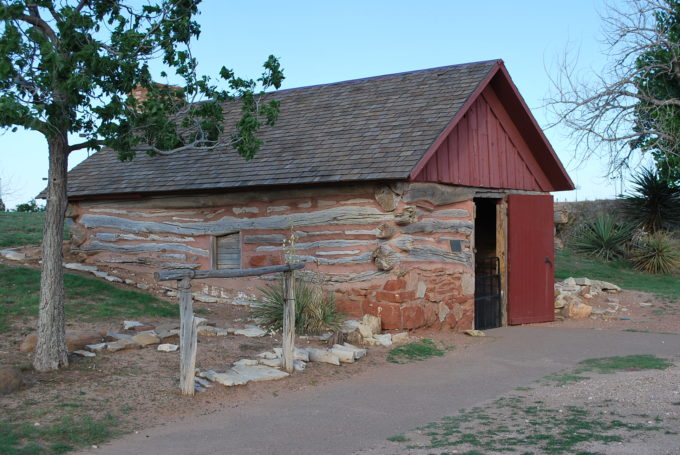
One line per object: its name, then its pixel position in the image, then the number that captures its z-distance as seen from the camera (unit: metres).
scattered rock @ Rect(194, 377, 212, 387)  8.08
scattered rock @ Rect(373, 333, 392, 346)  10.73
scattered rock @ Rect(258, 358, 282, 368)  9.00
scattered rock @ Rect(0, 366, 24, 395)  7.25
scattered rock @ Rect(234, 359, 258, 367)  8.91
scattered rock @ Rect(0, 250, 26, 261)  15.10
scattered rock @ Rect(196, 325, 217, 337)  10.46
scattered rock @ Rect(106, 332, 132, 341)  9.72
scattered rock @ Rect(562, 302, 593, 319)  15.05
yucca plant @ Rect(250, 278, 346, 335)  10.98
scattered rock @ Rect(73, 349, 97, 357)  8.87
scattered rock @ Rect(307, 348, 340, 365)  9.45
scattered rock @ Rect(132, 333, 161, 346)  9.61
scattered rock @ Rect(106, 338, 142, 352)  9.23
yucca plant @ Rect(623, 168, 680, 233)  22.24
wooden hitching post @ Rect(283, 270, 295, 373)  8.83
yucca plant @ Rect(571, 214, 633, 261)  22.55
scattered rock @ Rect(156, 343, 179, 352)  9.45
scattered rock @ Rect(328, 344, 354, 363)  9.60
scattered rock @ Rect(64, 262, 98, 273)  14.76
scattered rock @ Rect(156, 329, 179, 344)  10.02
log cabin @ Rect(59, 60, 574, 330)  11.75
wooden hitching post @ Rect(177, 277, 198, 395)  7.64
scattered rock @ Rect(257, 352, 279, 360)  9.33
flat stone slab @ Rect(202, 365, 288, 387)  8.20
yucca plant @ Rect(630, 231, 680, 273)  20.94
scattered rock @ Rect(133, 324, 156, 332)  10.47
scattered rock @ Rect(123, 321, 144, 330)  10.50
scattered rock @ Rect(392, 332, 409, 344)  10.98
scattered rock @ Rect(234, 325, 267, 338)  10.62
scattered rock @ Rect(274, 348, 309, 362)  9.35
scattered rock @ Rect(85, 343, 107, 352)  9.10
